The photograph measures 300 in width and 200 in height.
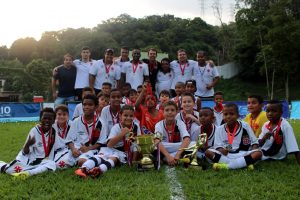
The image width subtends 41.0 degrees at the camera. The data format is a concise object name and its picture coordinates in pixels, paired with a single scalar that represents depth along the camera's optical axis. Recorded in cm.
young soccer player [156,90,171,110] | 718
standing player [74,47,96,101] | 922
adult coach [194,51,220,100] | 934
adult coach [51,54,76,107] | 923
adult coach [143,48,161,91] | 909
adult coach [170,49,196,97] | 918
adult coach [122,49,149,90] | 889
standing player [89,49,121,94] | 900
